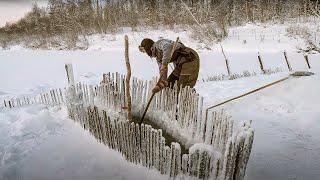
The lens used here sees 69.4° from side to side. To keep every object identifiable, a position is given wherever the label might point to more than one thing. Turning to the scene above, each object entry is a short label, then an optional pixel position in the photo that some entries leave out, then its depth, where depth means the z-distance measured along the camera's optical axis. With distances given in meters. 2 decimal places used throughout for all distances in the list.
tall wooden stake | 2.76
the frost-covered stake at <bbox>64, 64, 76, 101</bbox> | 3.53
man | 3.08
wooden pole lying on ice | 4.21
